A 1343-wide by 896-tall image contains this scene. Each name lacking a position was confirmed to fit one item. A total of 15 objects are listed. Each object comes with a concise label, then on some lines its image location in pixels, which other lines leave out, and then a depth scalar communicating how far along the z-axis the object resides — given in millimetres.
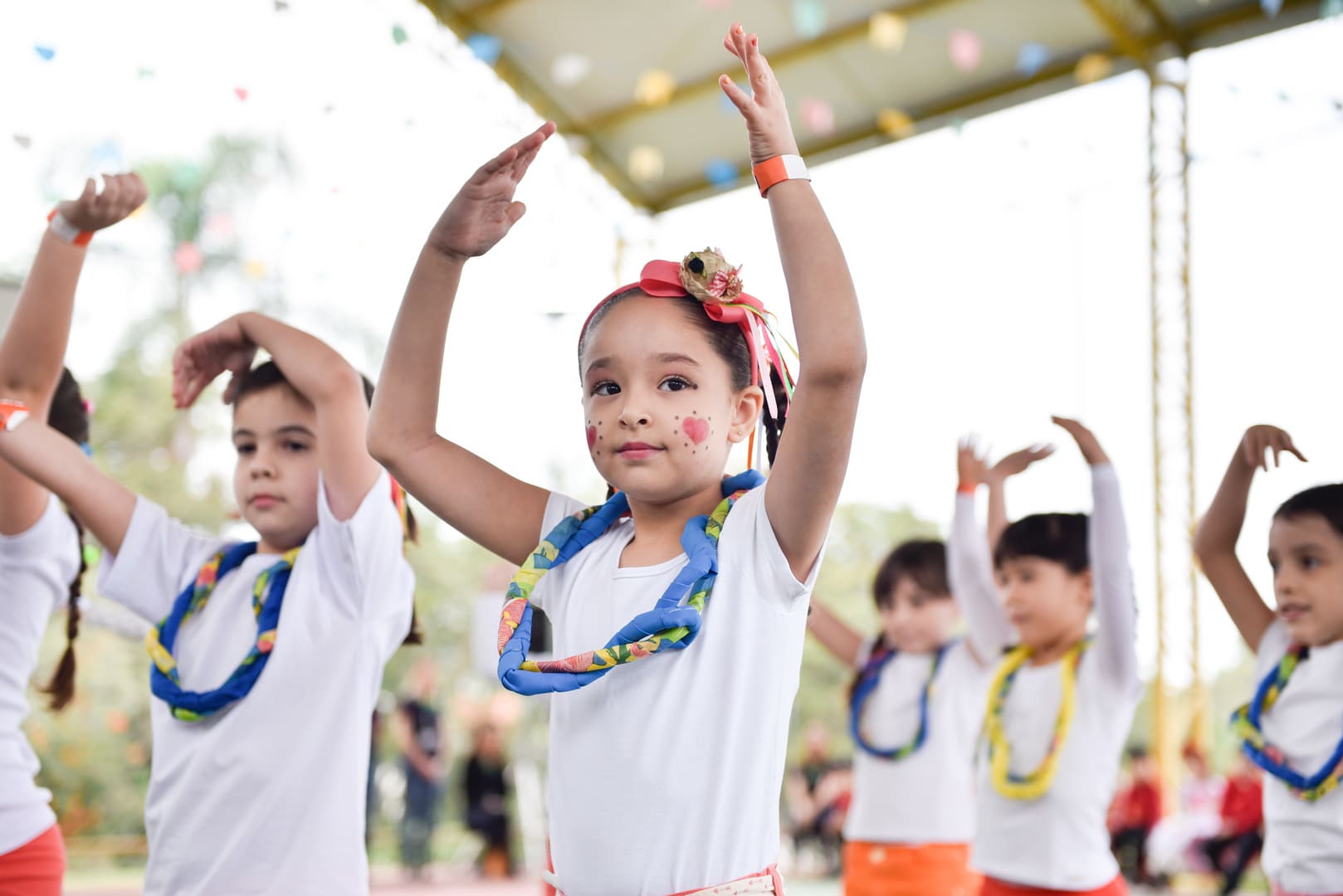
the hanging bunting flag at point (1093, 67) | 7797
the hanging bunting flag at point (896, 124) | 8234
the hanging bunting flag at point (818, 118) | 8117
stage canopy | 7312
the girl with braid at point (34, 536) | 2115
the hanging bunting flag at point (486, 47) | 7547
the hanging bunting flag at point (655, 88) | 7867
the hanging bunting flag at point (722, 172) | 8664
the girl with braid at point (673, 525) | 1340
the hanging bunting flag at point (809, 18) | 7184
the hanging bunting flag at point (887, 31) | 7273
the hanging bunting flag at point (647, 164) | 8609
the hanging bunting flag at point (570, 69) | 7762
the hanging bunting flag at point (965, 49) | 7496
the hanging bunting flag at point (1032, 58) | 7691
